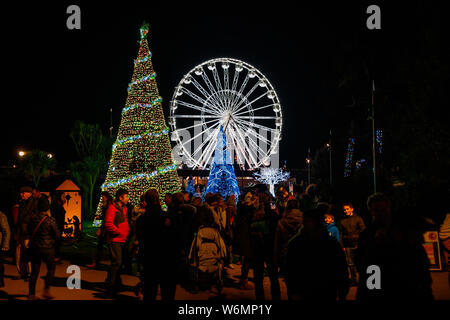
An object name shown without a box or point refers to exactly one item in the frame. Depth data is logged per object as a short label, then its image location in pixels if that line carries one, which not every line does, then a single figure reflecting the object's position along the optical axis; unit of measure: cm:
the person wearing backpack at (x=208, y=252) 777
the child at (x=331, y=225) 855
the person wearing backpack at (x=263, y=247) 707
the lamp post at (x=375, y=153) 1226
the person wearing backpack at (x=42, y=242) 735
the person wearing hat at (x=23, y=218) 925
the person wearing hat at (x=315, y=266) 419
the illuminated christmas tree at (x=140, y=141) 2052
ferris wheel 3138
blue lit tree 2324
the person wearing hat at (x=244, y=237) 880
